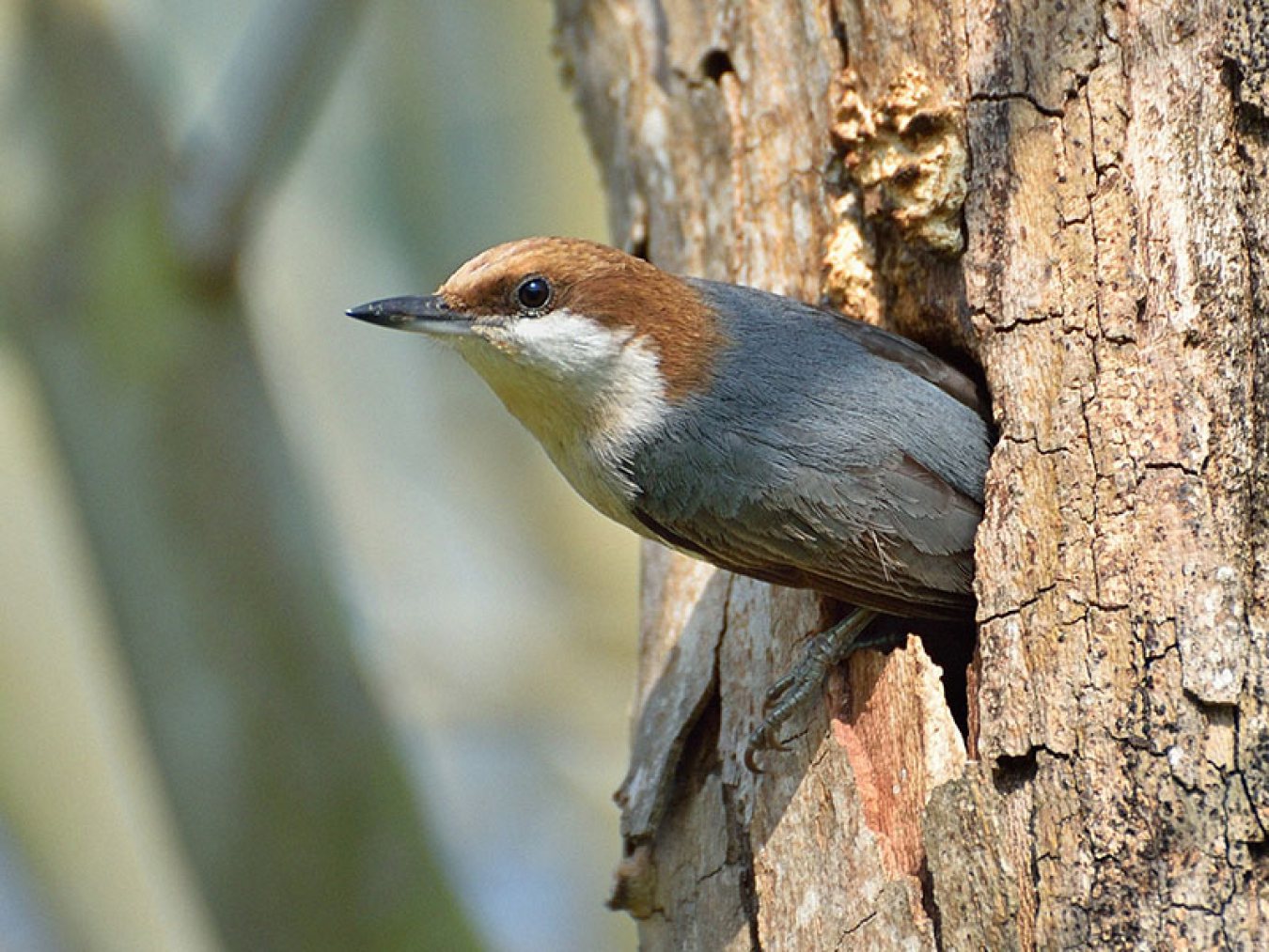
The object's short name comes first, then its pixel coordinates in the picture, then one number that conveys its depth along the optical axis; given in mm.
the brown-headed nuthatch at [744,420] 6137
